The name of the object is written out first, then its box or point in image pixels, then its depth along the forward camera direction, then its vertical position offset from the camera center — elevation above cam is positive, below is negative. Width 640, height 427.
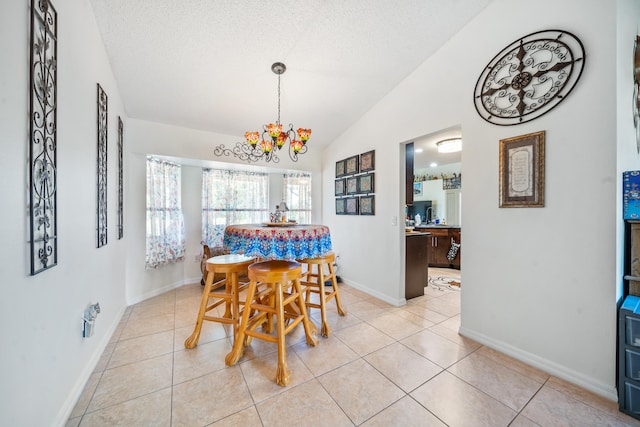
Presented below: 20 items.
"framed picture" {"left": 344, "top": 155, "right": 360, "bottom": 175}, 3.58 +0.72
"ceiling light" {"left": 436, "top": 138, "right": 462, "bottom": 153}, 3.82 +1.11
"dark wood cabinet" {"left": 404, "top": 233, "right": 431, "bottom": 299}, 3.18 -0.73
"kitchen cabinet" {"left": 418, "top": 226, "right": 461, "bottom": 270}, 4.83 -0.68
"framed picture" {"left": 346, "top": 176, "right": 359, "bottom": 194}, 3.57 +0.42
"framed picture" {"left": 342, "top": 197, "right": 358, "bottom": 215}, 3.60 +0.10
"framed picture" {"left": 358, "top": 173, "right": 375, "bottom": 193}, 3.30 +0.41
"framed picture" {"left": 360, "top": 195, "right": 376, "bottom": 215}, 3.29 +0.09
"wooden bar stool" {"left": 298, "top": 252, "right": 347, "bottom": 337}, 2.25 -0.77
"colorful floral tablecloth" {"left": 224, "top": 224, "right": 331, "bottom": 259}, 1.81 -0.24
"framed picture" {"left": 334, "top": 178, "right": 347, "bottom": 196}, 3.85 +0.39
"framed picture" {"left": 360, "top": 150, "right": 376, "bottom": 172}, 3.27 +0.72
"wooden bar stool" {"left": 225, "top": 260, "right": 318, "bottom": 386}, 1.70 -0.76
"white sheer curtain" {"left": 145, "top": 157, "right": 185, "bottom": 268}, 3.20 -0.04
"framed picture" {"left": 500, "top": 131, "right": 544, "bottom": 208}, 1.77 +0.32
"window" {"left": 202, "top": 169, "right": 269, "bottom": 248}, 3.86 +0.20
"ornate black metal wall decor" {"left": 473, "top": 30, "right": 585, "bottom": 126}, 1.65 +1.04
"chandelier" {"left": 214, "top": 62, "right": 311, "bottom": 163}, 2.22 +0.74
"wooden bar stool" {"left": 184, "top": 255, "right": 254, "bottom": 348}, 2.03 -0.72
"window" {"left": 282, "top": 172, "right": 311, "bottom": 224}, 4.49 +0.31
